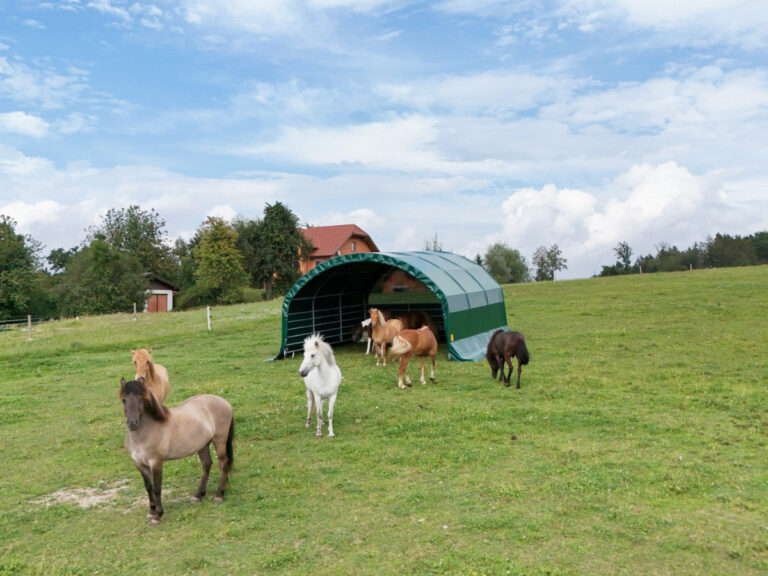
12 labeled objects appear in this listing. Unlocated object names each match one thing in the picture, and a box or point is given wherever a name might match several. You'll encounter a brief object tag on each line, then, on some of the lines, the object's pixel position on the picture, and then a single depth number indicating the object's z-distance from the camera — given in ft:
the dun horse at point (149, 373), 30.91
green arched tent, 60.29
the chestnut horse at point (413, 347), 45.39
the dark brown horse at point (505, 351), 44.21
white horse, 32.83
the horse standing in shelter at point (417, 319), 70.23
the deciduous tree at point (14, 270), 176.86
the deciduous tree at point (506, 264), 239.09
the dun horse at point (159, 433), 20.92
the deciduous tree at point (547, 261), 289.94
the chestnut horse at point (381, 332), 58.18
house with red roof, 234.79
